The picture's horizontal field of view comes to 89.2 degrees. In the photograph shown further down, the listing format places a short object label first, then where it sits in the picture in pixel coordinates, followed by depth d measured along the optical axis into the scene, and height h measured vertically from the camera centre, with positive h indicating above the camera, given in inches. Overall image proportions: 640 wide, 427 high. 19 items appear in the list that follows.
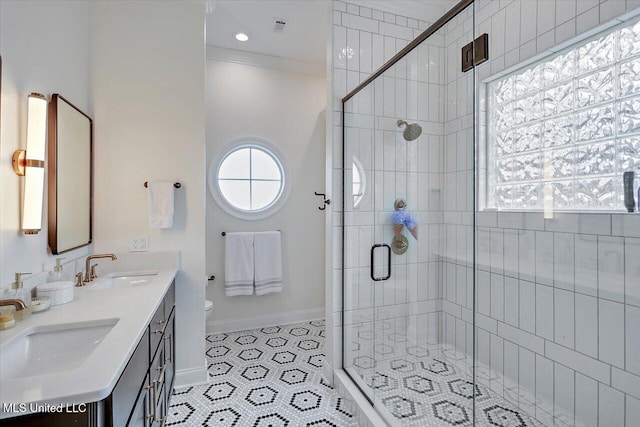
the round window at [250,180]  128.5 +13.1
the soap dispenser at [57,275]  60.2 -11.9
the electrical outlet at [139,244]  84.5 -8.5
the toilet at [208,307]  103.6 -30.6
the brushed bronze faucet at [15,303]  44.7 -12.8
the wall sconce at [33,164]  54.7 +7.9
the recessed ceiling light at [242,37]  112.7 +61.9
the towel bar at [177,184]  86.0 +7.3
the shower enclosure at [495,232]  61.8 -4.3
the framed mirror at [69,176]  64.0 +7.7
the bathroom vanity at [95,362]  29.3 -17.1
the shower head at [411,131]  77.4 +19.7
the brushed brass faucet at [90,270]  72.3 -13.4
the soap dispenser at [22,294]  48.0 -12.9
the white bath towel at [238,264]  124.4 -20.1
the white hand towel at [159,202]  83.1 +2.5
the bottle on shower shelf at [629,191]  58.8 +4.3
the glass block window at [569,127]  61.3 +19.0
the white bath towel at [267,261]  128.2 -19.7
